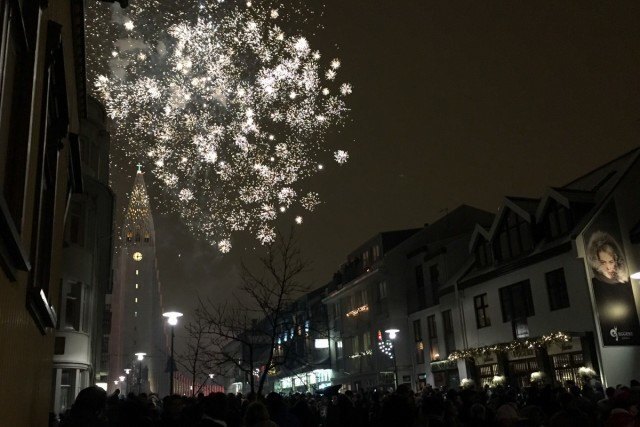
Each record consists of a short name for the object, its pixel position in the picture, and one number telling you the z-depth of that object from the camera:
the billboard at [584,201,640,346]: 24.70
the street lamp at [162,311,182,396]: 23.70
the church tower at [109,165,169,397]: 115.19
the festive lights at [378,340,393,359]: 42.51
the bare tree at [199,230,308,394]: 22.72
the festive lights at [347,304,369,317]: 48.19
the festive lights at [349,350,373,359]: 47.31
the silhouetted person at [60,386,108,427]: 5.64
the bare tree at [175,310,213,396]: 41.33
